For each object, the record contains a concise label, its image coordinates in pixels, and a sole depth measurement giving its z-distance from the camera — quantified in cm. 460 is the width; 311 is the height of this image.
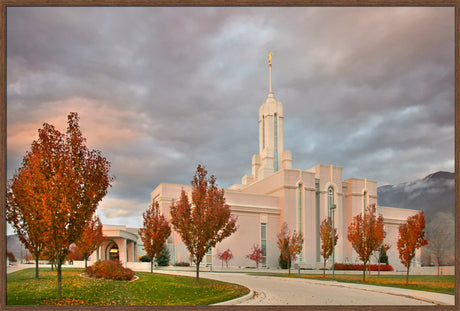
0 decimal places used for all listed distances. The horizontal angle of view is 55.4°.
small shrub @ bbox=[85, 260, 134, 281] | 2448
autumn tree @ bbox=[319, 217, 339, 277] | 3785
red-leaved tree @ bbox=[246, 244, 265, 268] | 5328
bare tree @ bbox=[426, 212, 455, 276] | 5481
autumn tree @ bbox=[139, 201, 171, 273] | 3366
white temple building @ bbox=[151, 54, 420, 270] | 5719
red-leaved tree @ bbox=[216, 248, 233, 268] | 5222
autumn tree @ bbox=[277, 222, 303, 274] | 4075
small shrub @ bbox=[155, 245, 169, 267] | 5284
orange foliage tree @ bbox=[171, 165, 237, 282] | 2275
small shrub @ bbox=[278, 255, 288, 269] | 5468
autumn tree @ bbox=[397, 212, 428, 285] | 2889
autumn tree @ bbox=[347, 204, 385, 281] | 3156
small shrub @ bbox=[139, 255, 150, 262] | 5659
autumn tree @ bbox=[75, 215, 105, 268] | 3472
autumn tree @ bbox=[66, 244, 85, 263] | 6226
